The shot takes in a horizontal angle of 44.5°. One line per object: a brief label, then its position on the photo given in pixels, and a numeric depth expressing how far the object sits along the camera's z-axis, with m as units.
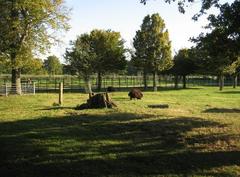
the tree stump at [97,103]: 14.90
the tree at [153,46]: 40.50
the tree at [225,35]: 9.12
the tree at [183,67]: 45.69
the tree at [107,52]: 39.76
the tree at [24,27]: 25.71
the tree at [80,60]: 38.00
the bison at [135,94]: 21.98
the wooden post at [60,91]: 17.82
